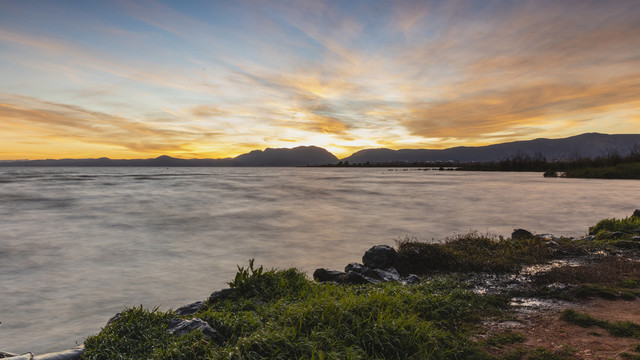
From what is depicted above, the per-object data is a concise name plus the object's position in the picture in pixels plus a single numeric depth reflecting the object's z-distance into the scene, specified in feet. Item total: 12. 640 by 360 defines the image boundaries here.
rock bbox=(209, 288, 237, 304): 18.36
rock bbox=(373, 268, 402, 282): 23.06
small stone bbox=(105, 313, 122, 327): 15.07
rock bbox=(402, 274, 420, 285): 22.33
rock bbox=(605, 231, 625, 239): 33.88
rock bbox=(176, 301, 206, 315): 17.34
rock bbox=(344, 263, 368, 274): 23.90
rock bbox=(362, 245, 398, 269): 26.18
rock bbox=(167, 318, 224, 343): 13.01
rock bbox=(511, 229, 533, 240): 34.17
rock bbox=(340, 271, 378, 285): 21.76
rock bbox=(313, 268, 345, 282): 23.41
